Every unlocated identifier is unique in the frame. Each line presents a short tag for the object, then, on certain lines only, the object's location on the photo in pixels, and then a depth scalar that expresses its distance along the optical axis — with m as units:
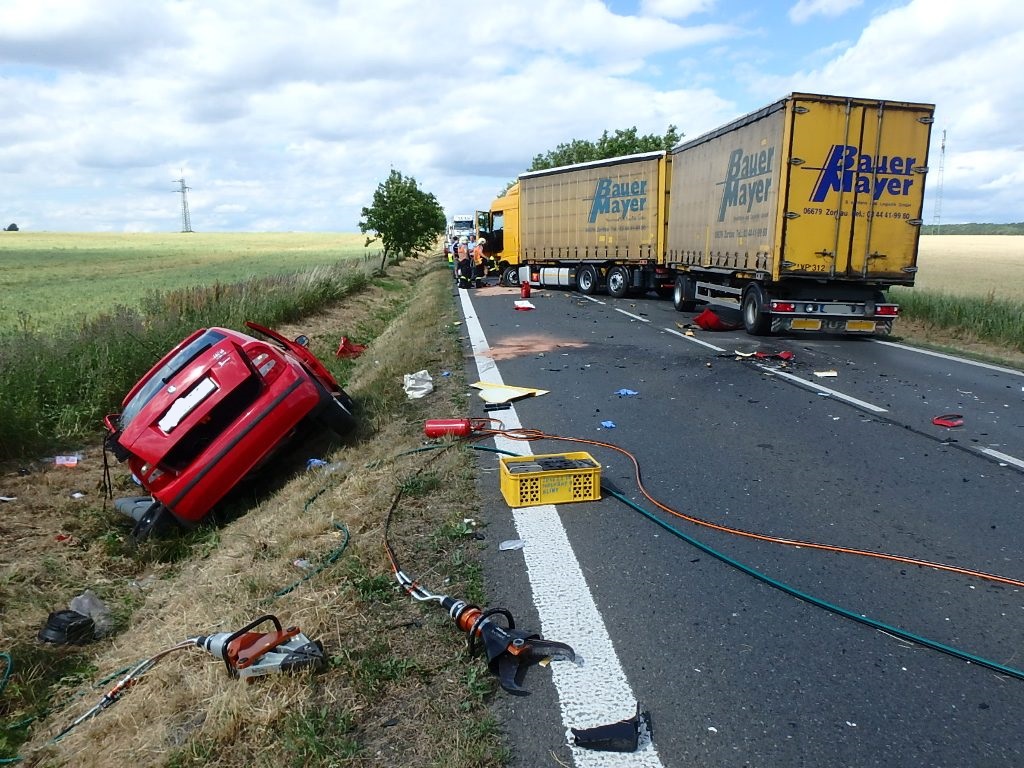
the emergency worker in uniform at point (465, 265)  26.67
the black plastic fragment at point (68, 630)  4.72
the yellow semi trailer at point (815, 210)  11.85
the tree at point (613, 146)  44.50
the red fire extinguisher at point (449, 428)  6.27
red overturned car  6.18
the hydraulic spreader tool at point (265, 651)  2.90
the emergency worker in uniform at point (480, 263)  28.21
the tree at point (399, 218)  37.31
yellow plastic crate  4.61
